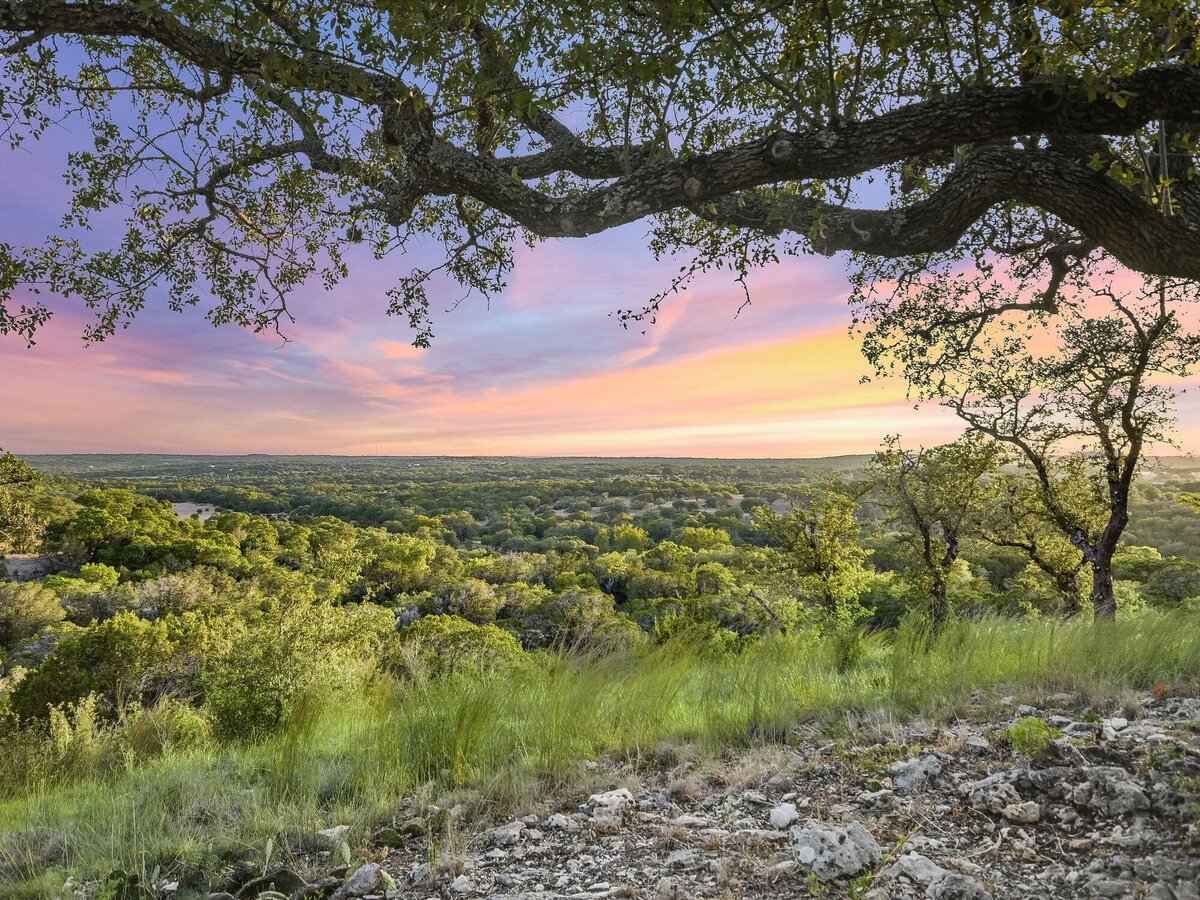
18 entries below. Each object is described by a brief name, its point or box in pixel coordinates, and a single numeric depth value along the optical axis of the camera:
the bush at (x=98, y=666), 14.27
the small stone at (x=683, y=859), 2.48
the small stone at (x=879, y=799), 2.84
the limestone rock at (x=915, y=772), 2.99
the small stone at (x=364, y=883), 2.48
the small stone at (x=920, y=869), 2.20
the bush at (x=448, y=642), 5.14
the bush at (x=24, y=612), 25.44
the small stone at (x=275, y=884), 2.56
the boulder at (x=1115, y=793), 2.53
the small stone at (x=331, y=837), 2.85
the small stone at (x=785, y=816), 2.72
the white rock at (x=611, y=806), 2.91
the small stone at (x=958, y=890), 2.09
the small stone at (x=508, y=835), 2.80
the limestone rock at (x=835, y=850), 2.32
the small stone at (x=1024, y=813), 2.58
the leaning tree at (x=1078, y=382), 8.84
